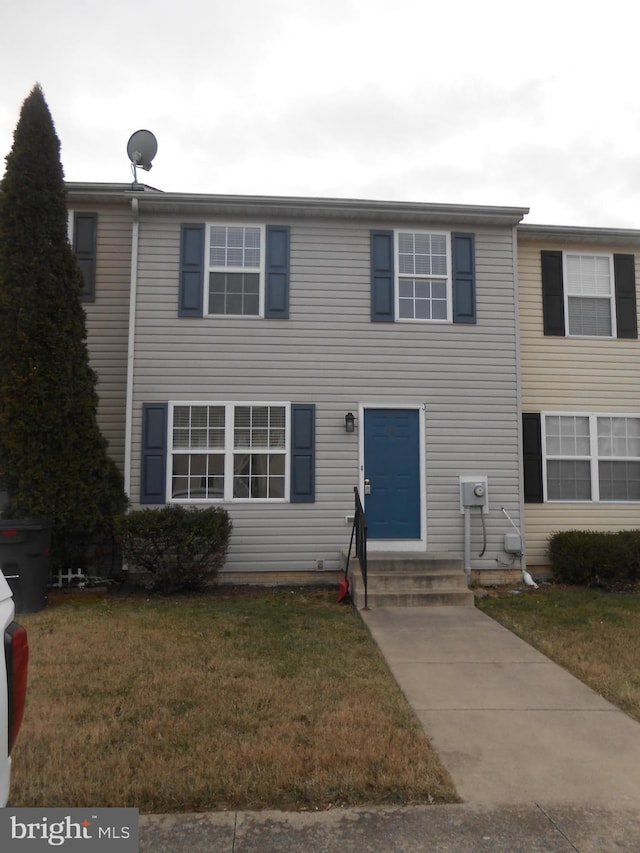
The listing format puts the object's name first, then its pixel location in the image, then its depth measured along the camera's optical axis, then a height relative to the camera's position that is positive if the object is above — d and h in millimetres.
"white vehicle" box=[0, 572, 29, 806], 1802 -629
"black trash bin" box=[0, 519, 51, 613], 7230 -1056
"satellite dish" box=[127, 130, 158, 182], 9875 +4975
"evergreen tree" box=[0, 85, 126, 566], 7836 +1289
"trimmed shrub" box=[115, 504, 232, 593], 8070 -923
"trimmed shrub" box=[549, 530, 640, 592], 8836 -1236
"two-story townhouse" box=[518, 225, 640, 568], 9805 +1462
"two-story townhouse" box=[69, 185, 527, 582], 9000 +1509
